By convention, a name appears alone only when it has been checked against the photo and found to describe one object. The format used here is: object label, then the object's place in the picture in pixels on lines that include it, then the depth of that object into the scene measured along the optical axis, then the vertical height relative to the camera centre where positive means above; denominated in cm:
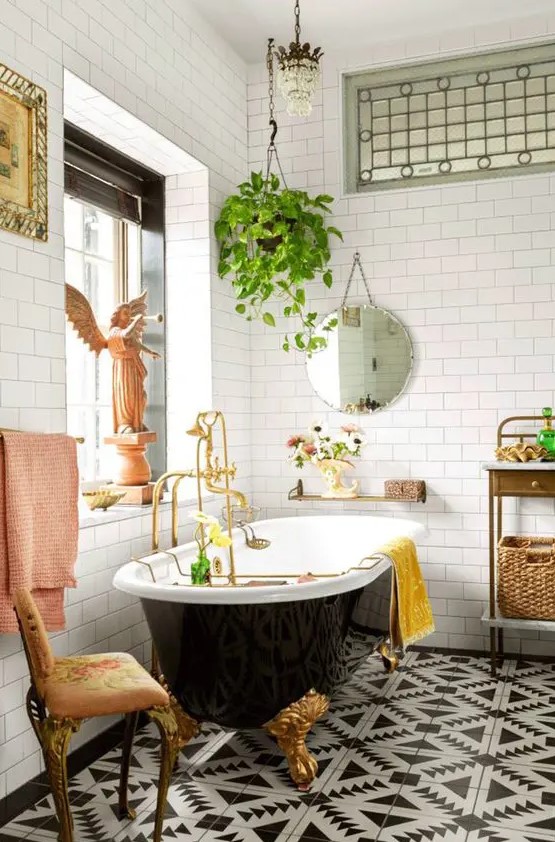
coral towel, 275 -32
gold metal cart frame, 424 -33
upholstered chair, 239 -79
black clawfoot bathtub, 291 -77
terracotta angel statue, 399 +36
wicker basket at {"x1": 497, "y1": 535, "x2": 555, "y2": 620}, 424 -81
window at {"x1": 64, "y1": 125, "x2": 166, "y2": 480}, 410 +91
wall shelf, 471 -41
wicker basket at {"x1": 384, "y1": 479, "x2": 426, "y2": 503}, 470 -36
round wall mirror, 489 +40
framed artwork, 292 +99
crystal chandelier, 374 +160
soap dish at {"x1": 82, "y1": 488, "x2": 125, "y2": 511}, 366 -31
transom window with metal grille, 471 +179
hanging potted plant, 463 +107
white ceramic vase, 483 -29
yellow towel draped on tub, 360 -77
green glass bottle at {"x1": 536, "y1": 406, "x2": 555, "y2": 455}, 438 -6
